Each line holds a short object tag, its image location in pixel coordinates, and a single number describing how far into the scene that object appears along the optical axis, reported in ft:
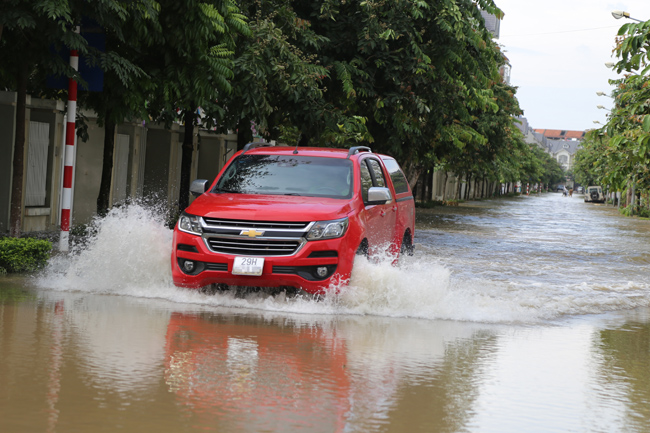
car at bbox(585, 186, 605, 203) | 359.64
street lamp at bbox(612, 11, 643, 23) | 118.11
